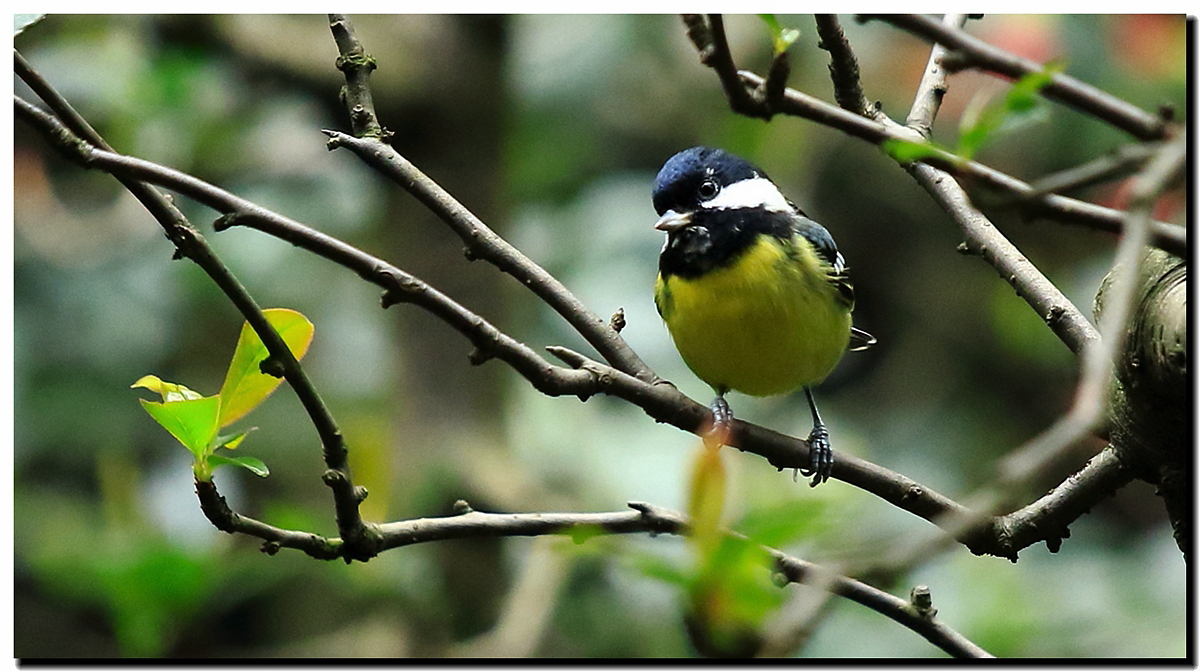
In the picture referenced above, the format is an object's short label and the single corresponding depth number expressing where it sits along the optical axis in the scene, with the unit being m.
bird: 5.09
